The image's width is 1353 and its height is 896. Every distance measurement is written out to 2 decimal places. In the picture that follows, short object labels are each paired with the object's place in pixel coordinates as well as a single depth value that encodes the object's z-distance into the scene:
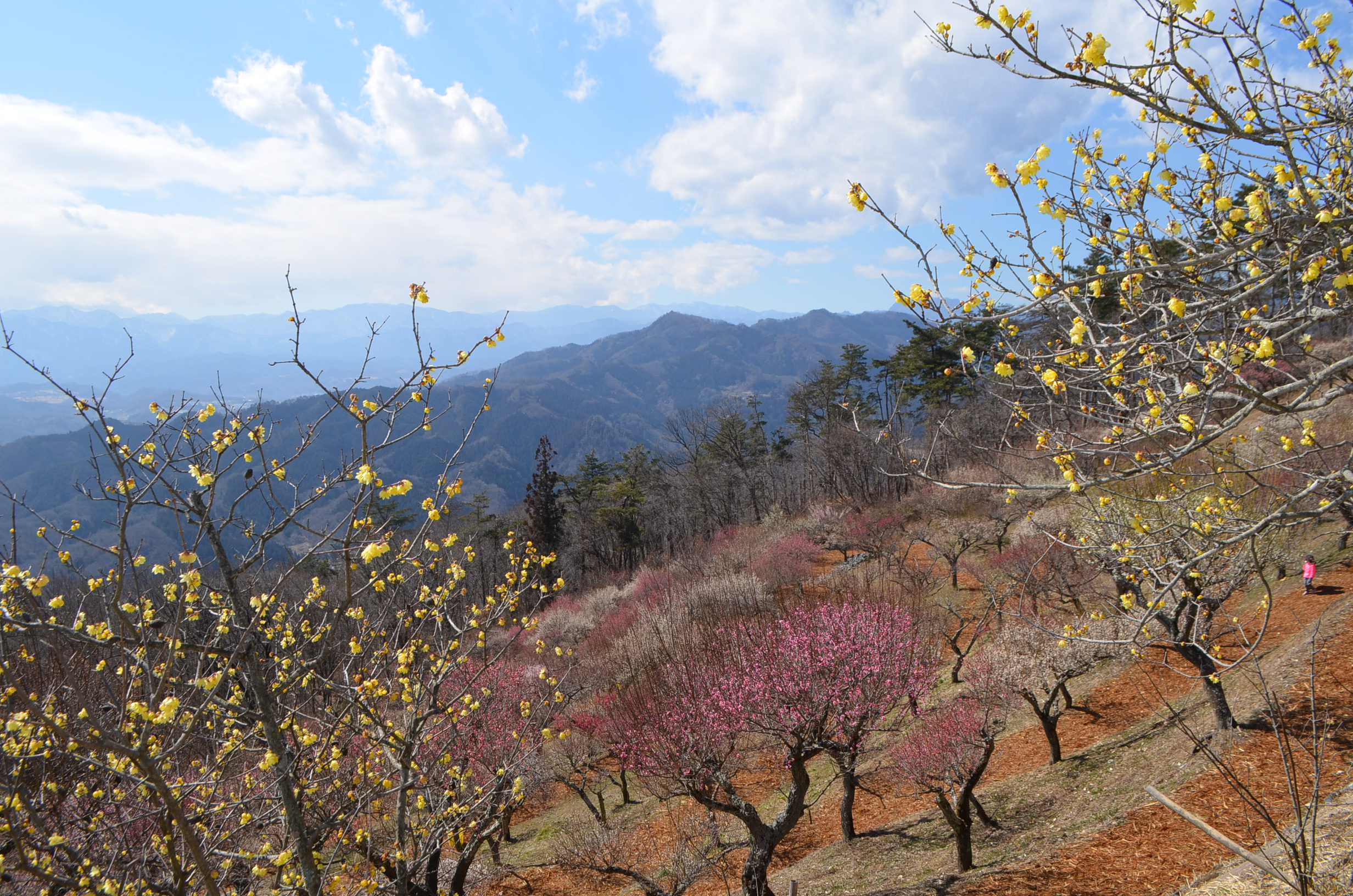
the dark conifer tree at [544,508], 41.44
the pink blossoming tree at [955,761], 9.39
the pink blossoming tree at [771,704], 9.25
